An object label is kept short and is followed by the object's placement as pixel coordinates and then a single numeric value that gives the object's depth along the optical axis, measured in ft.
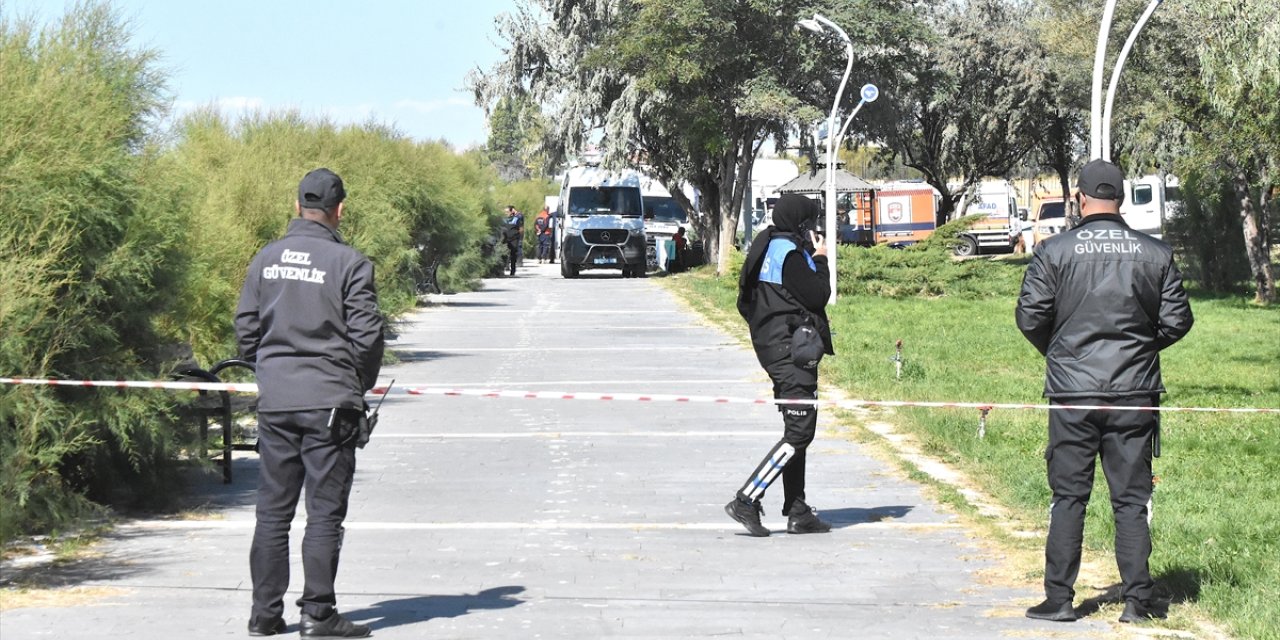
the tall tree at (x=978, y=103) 185.16
